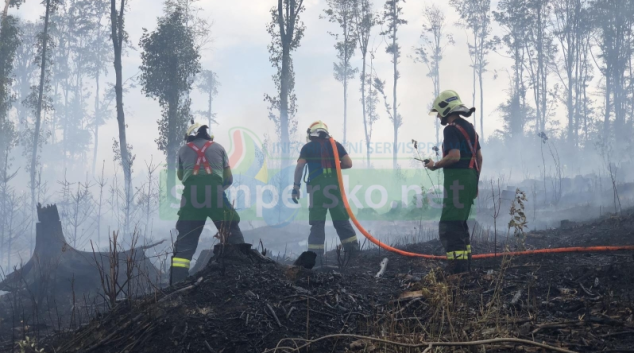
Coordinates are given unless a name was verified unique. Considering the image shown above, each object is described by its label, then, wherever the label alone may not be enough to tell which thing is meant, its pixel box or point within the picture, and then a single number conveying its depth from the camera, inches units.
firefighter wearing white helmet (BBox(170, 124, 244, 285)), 223.3
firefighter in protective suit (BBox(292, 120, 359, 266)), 265.4
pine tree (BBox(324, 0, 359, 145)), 1140.5
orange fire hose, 186.2
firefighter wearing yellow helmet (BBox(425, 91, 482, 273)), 180.2
